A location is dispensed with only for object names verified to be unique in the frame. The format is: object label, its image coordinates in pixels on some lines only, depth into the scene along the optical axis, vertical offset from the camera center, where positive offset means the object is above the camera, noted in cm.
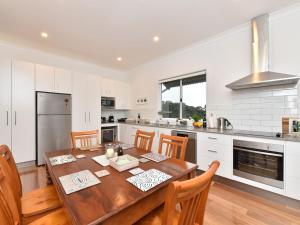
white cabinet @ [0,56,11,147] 272 +23
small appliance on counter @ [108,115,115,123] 467 -24
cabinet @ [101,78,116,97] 426 +75
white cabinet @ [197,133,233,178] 217 -64
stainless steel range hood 210 +85
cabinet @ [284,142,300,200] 166 -69
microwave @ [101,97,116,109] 437 +30
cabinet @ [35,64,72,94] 308 +75
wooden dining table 68 -48
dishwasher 258 -66
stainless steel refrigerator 305 -23
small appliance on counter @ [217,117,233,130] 263 -21
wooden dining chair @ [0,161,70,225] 73 -50
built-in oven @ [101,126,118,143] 416 -67
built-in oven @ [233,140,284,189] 178 -69
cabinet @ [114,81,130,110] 465 +58
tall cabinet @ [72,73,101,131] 360 +26
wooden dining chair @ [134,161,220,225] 54 -36
